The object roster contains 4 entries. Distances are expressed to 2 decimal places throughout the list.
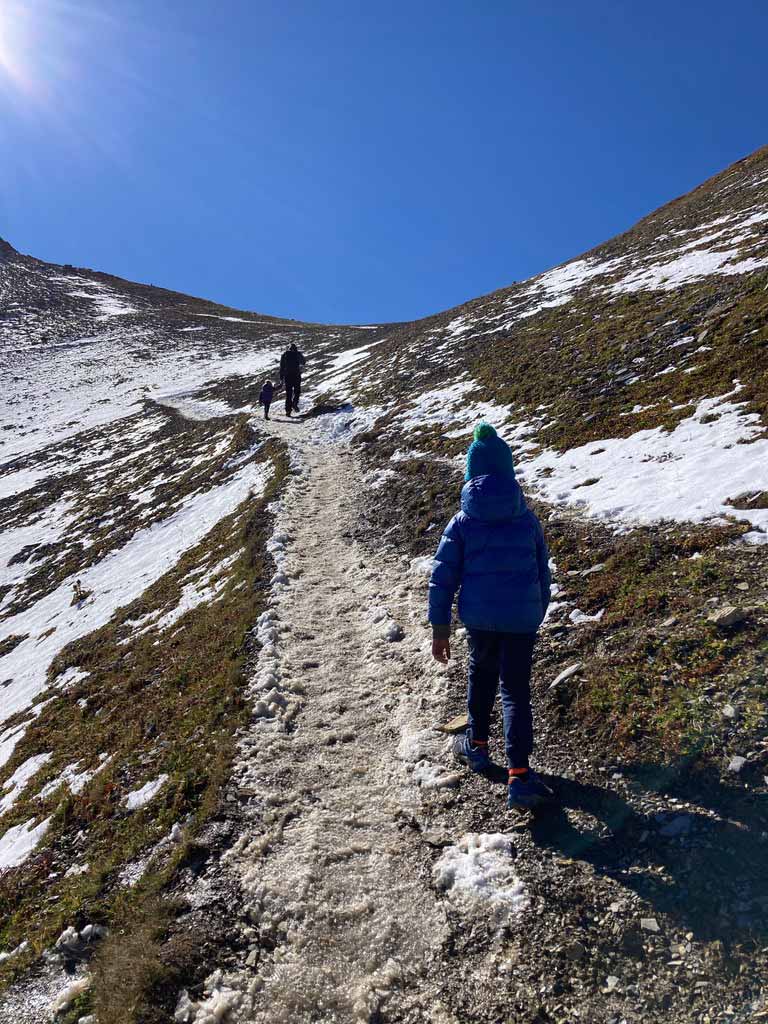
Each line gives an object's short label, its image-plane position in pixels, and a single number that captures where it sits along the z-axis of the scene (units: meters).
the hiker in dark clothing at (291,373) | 29.52
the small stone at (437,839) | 5.12
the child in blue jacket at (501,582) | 5.22
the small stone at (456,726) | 6.54
